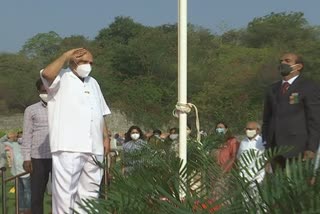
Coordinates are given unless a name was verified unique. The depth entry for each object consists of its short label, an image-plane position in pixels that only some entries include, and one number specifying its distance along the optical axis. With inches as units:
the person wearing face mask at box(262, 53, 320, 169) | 402.1
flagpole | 328.0
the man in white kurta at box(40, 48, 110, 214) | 377.1
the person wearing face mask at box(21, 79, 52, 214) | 480.8
